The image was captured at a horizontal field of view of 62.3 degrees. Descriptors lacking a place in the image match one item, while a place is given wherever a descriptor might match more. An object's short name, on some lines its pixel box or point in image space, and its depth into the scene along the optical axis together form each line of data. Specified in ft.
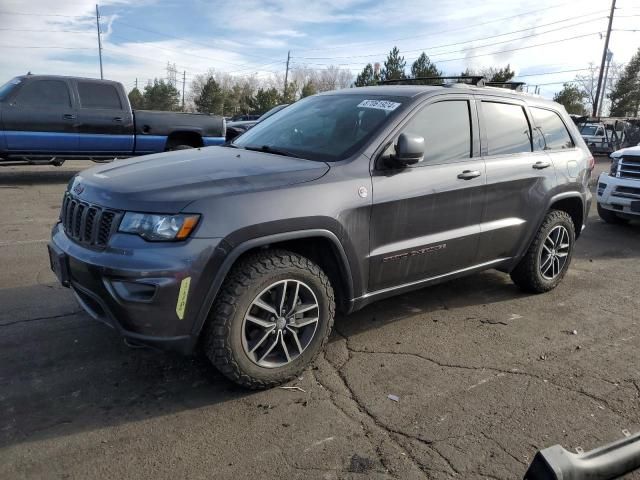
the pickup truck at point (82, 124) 32.01
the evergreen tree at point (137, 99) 192.72
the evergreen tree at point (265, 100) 150.20
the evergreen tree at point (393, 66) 155.94
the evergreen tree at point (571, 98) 160.45
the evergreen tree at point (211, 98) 176.96
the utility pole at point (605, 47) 131.44
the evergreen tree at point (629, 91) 184.65
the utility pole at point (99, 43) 183.93
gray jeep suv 9.03
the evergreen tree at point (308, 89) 169.17
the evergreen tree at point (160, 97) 195.62
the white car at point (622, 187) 25.80
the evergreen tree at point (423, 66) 151.23
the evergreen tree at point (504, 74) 127.89
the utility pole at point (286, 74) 230.29
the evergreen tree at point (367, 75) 150.86
